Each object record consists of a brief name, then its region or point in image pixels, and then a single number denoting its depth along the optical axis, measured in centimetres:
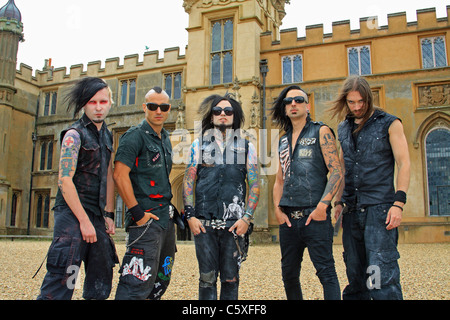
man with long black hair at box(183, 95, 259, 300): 296
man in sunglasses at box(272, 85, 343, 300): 299
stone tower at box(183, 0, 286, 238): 1652
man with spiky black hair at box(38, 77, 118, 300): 257
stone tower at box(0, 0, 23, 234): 1994
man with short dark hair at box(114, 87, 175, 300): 280
